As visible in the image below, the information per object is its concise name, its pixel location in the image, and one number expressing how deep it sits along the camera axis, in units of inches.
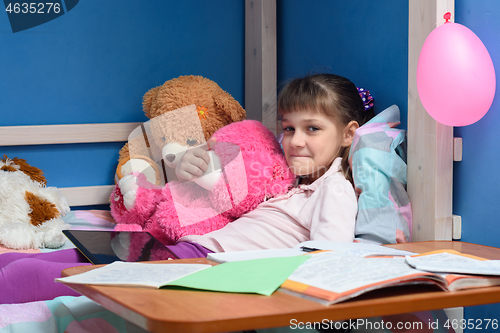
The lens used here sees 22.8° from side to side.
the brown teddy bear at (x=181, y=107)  128.8
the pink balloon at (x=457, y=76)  106.4
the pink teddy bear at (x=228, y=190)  121.3
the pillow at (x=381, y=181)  113.2
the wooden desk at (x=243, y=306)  75.6
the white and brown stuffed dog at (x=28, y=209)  120.0
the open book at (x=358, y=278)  85.2
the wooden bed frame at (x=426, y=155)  111.9
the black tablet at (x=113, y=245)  105.9
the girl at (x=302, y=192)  112.2
